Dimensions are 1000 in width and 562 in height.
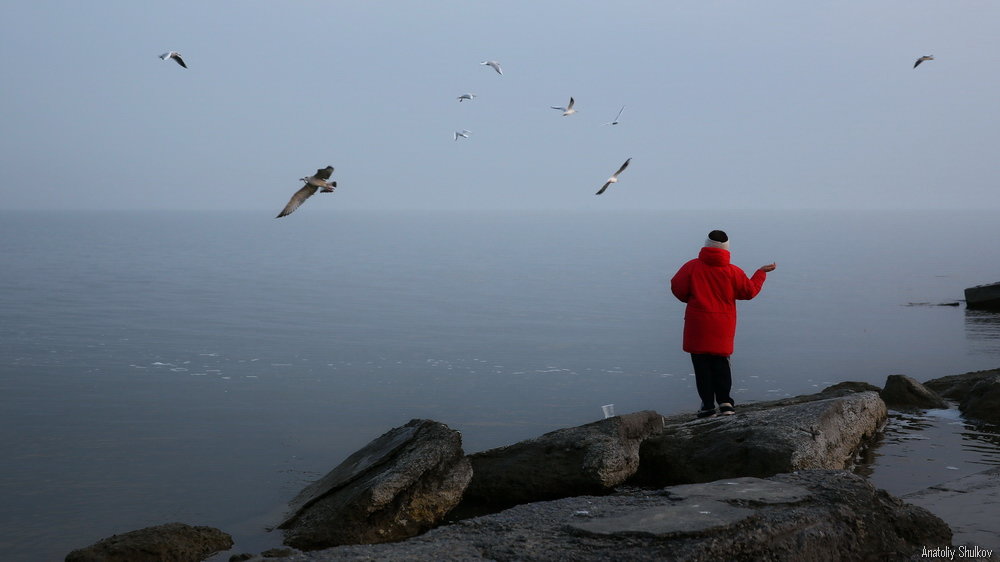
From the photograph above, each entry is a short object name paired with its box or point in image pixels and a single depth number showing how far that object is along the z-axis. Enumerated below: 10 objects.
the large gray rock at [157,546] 8.34
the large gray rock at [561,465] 9.39
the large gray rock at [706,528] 6.30
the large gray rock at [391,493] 8.77
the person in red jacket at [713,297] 10.39
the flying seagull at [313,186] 12.79
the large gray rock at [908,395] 13.71
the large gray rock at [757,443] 9.05
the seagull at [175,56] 15.40
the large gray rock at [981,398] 12.56
